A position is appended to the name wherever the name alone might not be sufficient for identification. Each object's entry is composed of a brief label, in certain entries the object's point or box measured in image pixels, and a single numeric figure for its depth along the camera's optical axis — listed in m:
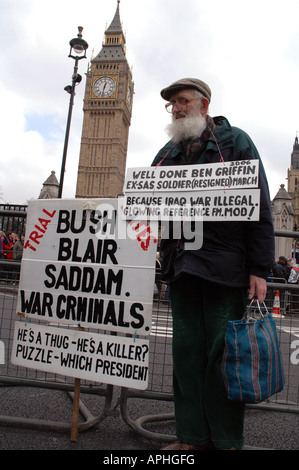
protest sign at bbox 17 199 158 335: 2.28
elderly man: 1.96
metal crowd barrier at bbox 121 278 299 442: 2.38
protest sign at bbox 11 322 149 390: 2.21
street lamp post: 12.65
